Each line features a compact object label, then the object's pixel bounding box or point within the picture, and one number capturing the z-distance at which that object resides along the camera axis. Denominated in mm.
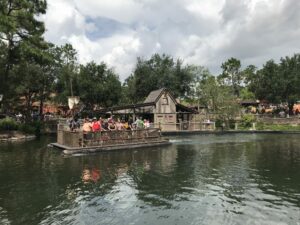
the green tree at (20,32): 23758
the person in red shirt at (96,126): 17210
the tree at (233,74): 63735
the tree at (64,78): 36344
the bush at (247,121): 35100
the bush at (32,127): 27430
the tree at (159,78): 45475
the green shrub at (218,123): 34734
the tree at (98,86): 37307
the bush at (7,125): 26130
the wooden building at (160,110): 33517
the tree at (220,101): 35382
